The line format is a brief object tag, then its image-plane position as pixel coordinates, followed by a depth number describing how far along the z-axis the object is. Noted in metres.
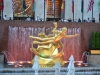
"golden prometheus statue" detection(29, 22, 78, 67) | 23.20
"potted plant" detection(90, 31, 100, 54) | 27.75
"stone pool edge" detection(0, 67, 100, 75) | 20.42
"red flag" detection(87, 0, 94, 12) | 32.54
